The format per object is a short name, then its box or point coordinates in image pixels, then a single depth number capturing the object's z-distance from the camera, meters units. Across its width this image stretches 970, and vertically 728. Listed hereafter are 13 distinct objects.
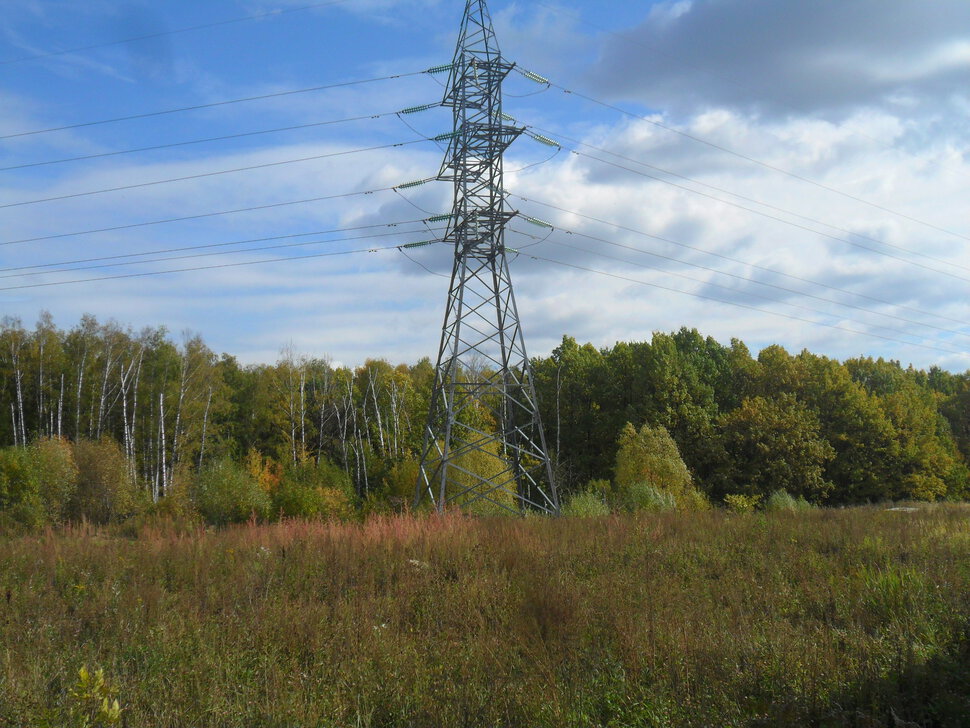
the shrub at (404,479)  39.53
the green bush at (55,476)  35.78
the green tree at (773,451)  46.16
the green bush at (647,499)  25.47
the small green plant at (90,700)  5.71
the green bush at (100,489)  38.12
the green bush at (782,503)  27.50
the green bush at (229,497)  33.62
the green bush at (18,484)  34.06
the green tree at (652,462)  37.34
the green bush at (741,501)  28.79
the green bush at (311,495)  33.66
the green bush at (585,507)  22.73
